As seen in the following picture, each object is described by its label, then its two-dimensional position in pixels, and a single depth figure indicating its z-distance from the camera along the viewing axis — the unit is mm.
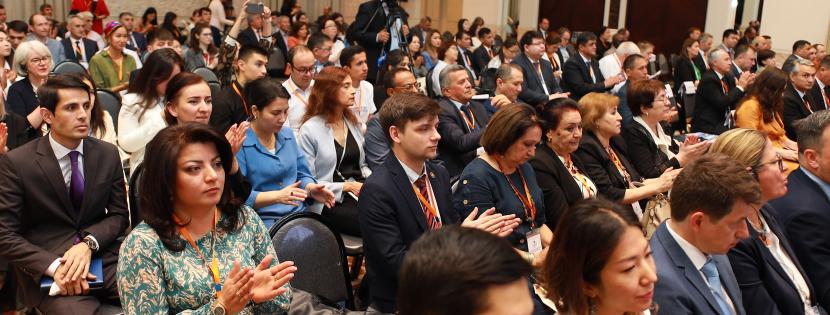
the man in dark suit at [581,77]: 8414
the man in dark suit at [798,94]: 6703
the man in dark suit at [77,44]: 8492
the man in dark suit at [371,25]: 8273
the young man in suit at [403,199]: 2734
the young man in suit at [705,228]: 2350
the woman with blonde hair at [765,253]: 2729
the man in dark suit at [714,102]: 7258
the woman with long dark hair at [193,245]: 2049
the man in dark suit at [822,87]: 7312
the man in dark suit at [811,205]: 3041
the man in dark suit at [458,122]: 4633
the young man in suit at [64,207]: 2707
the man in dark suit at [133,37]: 10086
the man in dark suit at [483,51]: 11742
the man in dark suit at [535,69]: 7838
